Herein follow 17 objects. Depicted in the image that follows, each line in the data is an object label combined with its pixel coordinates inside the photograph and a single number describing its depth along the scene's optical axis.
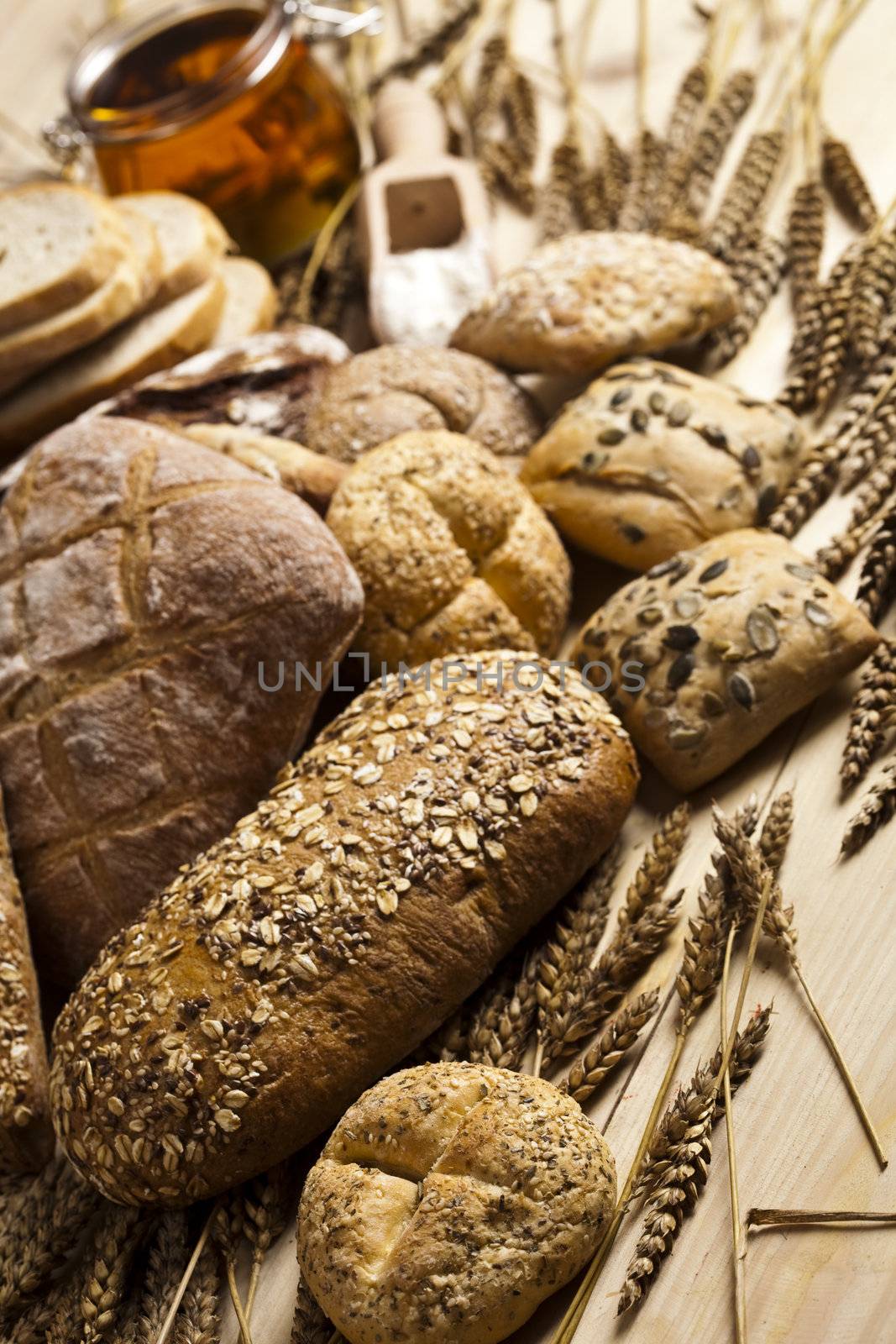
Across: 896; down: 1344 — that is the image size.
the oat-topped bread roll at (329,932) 0.80
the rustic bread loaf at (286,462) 0.94
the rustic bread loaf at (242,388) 0.99
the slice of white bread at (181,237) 1.04
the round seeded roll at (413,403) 0.97
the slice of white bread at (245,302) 1.07
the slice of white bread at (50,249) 1.00
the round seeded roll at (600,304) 0.97
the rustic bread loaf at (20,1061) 0.83
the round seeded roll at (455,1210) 0.74
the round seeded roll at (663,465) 0.92
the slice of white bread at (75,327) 1.00
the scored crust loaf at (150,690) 0.88
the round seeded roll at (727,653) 0.86
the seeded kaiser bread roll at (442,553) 0.91
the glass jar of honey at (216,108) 1.05
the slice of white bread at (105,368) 1.03
